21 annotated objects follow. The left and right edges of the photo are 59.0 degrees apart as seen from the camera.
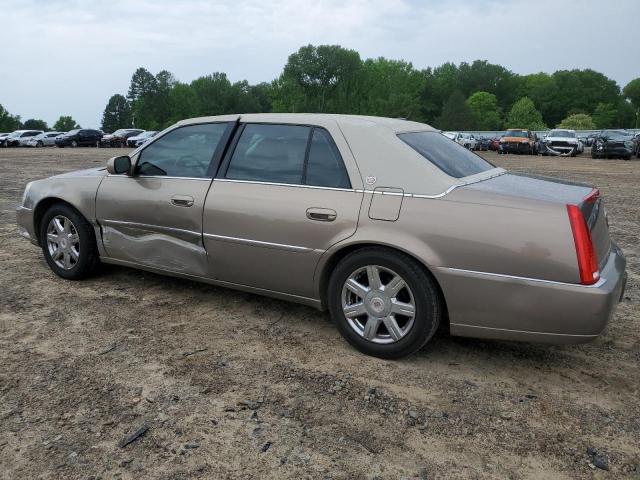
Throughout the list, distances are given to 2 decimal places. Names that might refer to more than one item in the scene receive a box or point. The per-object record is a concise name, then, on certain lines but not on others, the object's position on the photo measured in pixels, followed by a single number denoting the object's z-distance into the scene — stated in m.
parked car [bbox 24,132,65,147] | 43.41
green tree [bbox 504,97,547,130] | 97.75
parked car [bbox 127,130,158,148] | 41.26
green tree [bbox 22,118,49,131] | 112.95
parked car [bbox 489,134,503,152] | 39.27
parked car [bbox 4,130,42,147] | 43.56
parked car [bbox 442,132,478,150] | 41.34
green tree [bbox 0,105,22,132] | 97.26
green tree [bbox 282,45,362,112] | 97.94
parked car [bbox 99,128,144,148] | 44.12
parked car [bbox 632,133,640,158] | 29.86
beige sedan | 3.10
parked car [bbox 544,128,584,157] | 32.59
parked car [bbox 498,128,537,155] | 34.41
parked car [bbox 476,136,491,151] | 41.26
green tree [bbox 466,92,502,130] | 104.12
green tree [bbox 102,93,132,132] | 126.32
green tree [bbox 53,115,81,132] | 130.88
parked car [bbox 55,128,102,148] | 43.22
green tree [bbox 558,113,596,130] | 86.00
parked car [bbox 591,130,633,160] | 28.47
